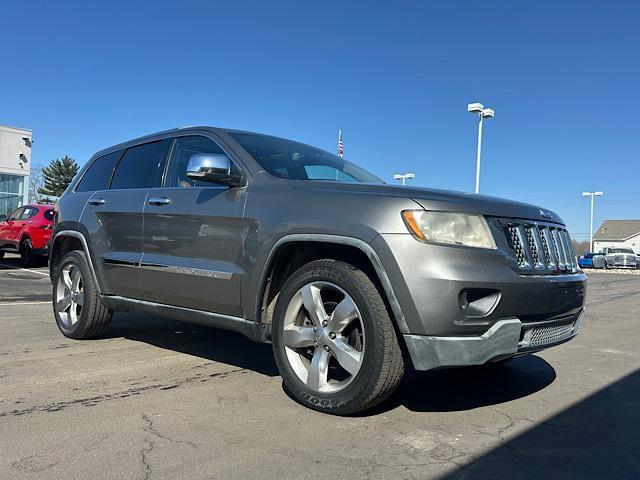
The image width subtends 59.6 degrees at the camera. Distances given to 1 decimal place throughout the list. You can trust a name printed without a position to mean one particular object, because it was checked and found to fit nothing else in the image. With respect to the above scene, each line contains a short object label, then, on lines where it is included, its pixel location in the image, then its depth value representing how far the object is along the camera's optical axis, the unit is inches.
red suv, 565.6
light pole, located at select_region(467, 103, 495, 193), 934.4
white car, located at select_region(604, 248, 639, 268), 1539.1
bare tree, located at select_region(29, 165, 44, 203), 2862.2
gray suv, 117.6
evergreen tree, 2878.9
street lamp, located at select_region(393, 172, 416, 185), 1311.5
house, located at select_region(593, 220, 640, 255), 3373.5
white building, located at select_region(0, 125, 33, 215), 1222.9
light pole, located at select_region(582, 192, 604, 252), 2316.7
